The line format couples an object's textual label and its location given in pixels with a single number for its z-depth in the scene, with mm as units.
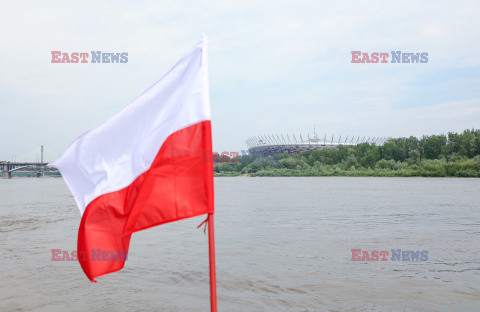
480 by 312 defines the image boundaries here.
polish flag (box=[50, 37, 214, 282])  3441
